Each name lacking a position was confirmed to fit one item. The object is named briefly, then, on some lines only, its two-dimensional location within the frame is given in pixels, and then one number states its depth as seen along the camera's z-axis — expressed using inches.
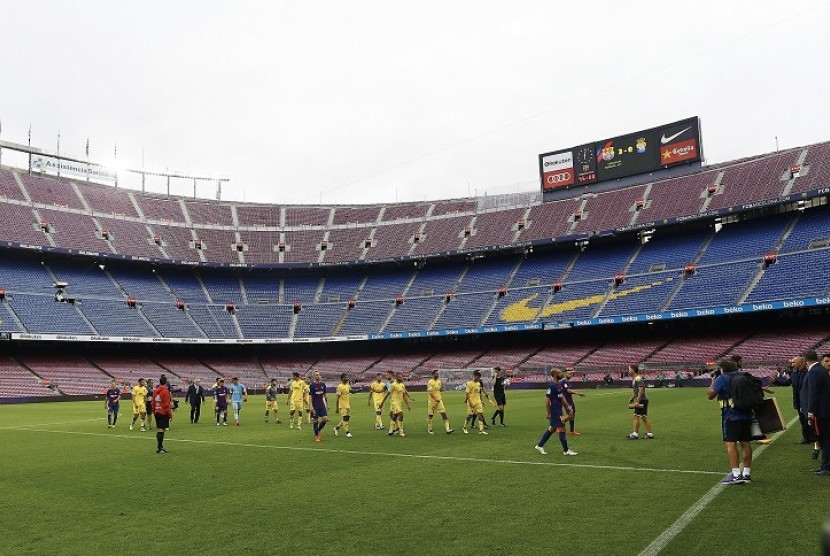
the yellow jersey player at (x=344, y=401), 824.9
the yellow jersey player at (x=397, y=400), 785.6
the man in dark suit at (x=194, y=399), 1112.2
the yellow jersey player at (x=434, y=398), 820.0
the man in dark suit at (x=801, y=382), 580.8
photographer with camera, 413.1
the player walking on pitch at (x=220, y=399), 1061.1
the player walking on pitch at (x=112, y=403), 1058.1
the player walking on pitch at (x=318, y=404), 794.8
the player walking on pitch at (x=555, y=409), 586.2
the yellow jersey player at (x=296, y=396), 983.0
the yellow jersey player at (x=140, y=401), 1006.4
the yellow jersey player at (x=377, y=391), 862.5
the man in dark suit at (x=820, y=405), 449.1
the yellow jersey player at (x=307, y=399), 1088.8
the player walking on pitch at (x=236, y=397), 1066.7
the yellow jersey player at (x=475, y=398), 821.2
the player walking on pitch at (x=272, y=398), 1090.0
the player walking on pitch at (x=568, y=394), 646.0
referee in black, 900.0
